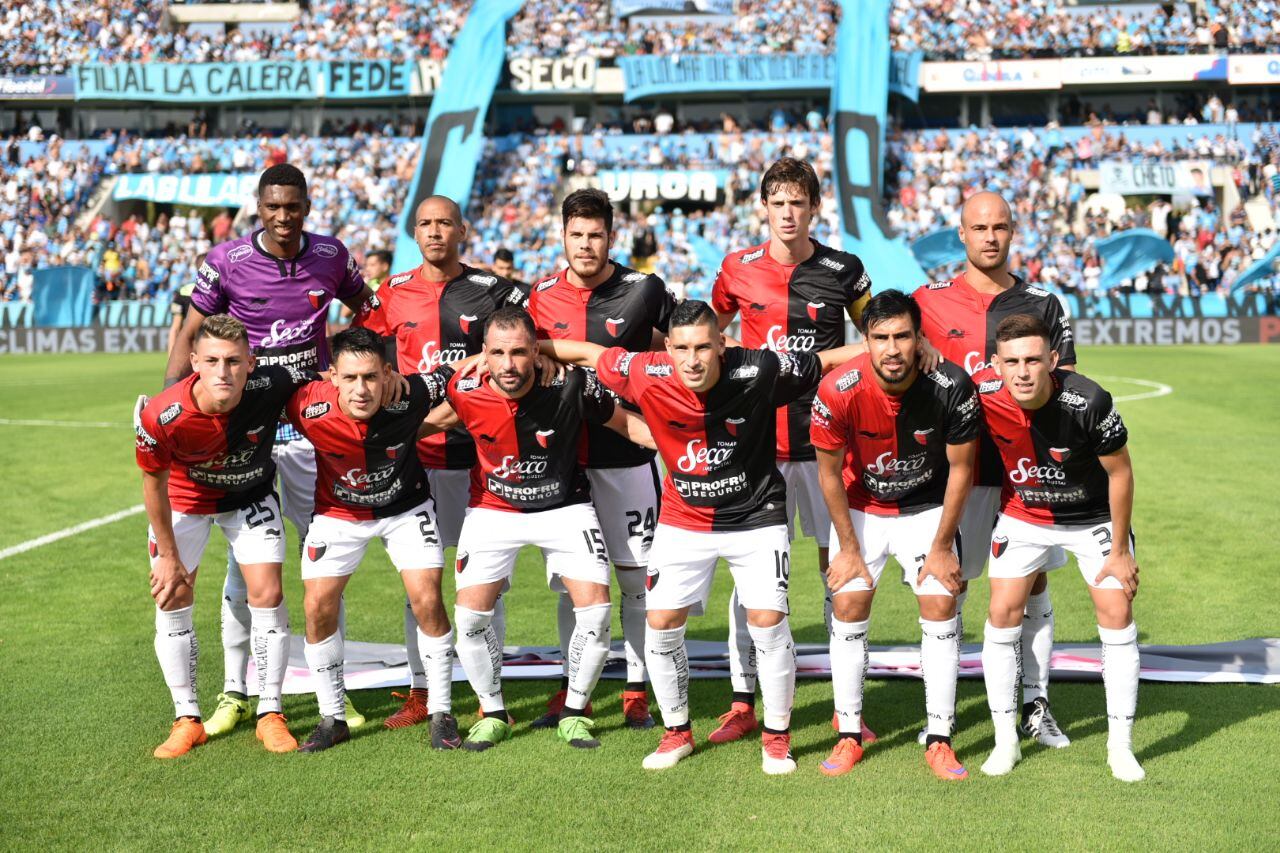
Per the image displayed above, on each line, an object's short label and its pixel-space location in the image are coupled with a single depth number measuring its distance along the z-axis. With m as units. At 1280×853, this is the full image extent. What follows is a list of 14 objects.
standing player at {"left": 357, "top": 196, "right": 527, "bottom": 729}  6.64
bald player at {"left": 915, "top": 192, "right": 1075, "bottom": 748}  5.93
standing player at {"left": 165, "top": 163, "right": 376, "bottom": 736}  6.57
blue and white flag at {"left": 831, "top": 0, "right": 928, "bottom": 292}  34.06
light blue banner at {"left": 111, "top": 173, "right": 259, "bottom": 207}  43.78
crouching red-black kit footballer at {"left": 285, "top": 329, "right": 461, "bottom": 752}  6.07
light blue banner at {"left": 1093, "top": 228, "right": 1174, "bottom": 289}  34.06
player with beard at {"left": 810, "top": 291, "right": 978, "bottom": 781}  5.53
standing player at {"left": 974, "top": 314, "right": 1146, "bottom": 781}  5.42
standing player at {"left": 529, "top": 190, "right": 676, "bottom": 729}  6.46
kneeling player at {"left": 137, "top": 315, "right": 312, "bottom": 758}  5.88
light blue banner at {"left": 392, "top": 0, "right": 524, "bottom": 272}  38.72
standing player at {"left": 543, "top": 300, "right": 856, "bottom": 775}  5.72
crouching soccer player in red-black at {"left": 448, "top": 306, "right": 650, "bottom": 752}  6.07
